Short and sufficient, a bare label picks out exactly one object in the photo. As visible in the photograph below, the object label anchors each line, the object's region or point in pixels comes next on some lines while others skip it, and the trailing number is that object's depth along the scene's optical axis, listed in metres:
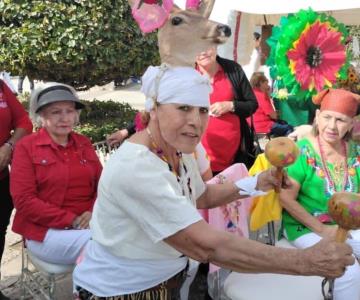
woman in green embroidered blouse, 2.62
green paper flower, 2.77
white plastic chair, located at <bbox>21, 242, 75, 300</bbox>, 2.65
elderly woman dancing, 1.35
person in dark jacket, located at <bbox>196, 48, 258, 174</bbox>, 3.28
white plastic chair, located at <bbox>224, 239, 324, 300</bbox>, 2.25
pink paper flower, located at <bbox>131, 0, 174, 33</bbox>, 1.55
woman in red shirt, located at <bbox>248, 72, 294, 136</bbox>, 5.45
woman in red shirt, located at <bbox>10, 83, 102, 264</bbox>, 2.64
